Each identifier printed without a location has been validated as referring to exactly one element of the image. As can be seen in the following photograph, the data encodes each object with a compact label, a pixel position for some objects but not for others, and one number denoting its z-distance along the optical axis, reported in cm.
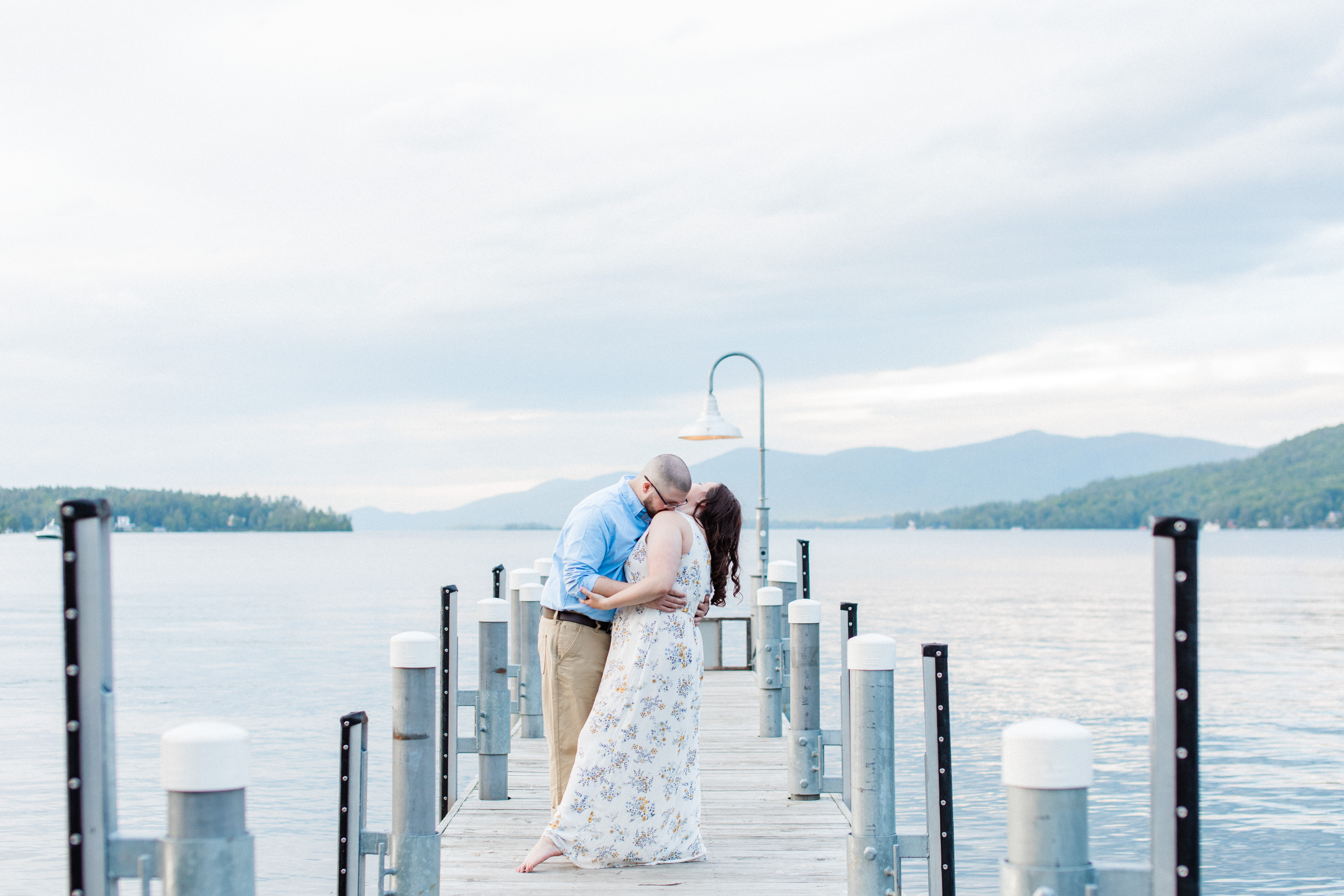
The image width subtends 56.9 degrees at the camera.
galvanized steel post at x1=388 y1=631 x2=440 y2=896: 434
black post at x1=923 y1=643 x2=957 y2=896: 449
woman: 550
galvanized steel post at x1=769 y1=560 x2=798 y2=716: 1035
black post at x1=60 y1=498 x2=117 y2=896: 265
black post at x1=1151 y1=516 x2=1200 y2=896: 253
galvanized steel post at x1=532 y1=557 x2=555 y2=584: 1195
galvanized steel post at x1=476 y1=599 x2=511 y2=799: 707
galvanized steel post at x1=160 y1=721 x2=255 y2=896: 255
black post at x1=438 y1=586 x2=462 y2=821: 667
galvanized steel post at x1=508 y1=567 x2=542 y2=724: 938
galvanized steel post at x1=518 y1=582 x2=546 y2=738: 896
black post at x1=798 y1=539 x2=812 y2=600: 914
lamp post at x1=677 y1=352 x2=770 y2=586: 1442
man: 548
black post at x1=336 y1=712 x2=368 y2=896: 437
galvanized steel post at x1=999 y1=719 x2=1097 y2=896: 248
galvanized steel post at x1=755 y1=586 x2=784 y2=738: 918
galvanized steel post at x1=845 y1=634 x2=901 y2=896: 477
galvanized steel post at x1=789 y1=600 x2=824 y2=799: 705
